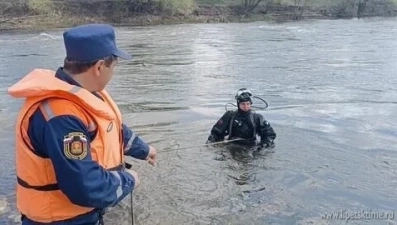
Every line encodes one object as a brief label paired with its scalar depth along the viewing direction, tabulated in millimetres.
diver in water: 9227
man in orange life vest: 2707
